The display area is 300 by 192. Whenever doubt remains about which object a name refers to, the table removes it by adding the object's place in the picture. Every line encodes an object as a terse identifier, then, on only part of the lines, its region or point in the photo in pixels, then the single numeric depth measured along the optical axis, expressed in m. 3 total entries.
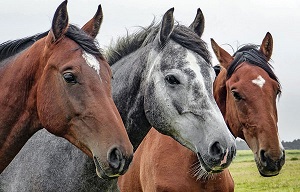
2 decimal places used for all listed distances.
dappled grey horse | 5.80
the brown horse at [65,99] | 4.81
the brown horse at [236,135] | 7.29
